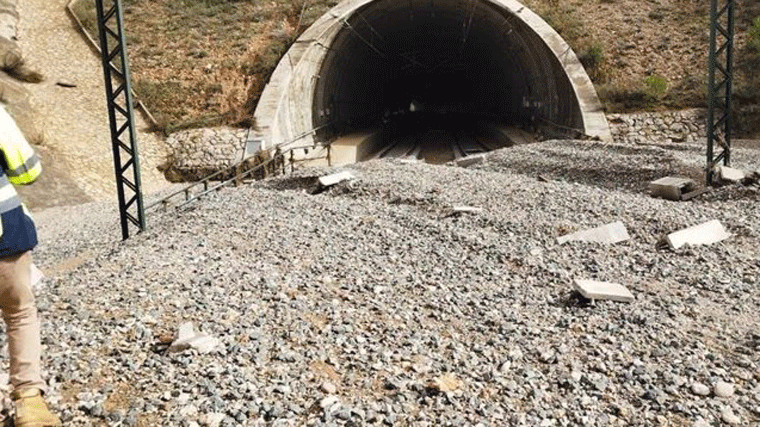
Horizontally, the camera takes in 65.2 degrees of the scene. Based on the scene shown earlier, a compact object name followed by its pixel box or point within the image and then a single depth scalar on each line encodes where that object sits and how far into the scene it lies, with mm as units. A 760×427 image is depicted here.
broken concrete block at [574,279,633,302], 6633
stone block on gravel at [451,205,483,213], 11258
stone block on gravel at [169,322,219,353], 5336
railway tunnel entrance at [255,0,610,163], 23422
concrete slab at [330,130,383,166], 24578
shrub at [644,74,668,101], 23188
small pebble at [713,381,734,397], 4652
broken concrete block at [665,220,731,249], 8752
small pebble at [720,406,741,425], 4309
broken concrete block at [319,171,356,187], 14398
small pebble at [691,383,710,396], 4688
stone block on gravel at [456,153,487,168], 18781
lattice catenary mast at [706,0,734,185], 12875
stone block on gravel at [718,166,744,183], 12648
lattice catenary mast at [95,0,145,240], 10398
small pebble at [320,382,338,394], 4766
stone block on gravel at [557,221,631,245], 9328
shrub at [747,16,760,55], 24047
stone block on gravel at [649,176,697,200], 12469
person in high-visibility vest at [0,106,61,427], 3867
